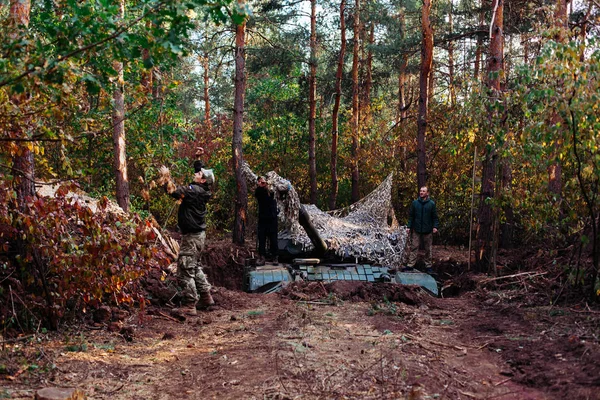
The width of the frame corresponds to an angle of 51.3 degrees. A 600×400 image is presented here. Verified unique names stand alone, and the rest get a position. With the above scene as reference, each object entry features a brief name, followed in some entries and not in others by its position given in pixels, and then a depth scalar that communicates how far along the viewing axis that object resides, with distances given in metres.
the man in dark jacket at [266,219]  11.80
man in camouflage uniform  7.96
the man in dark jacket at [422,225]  11.95
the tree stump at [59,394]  4.25
